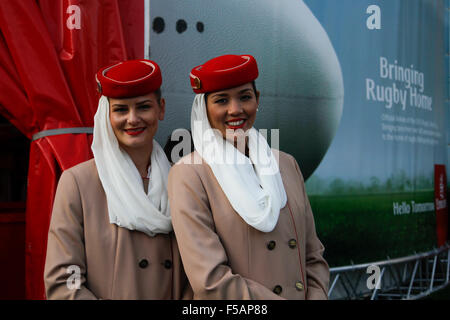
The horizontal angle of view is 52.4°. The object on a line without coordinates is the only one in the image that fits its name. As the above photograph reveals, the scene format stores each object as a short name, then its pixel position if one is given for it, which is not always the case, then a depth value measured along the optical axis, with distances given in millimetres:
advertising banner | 3549
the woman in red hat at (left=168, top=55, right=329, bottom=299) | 1956
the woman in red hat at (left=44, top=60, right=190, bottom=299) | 2014
